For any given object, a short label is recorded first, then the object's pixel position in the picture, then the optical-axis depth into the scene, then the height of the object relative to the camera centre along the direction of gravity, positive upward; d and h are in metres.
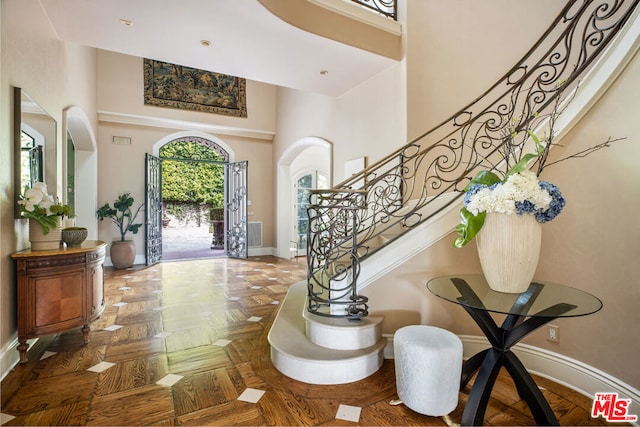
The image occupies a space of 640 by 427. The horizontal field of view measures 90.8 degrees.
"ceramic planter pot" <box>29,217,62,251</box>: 2.72 -0.20
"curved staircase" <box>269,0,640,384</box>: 2.05 -0.41
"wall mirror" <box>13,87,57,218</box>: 2.63 +0.66
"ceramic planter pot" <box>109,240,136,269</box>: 6.38 -0.81
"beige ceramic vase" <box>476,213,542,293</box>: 1.74 -0.20
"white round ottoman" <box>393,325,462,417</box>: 1.93 -1.00
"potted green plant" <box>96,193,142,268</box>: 6.38 -0.23
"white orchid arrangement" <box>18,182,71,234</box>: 2.66 +0.06
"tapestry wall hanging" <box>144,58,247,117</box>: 6.92 +2.88
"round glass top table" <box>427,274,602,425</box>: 1.60 -0.59
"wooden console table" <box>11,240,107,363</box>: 2.53 -0.66
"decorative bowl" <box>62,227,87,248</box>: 2.91 -0.20
